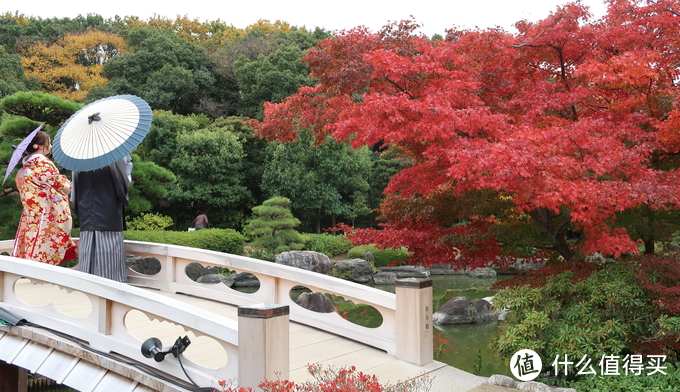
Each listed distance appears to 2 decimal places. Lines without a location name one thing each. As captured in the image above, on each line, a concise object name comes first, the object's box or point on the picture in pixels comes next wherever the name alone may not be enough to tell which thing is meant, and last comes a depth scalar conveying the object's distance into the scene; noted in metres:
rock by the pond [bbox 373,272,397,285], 14.50
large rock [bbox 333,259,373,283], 14.52
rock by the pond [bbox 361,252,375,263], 15.84
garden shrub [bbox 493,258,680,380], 4.35
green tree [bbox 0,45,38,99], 18.69
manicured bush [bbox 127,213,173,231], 16.75
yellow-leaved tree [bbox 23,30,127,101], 23.61
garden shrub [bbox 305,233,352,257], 16.14
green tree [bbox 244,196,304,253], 14.38
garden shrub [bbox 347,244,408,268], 16.00
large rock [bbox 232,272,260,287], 13.27
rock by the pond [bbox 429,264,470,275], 15.82
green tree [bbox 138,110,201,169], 18.34
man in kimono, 5.08
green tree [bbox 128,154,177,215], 10.15
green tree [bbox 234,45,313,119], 21.08
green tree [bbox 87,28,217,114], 21.97
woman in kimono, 5.13
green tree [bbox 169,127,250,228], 18.00
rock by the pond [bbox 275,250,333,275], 13.68
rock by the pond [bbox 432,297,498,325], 9.41
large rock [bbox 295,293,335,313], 9.16
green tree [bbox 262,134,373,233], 18.25
